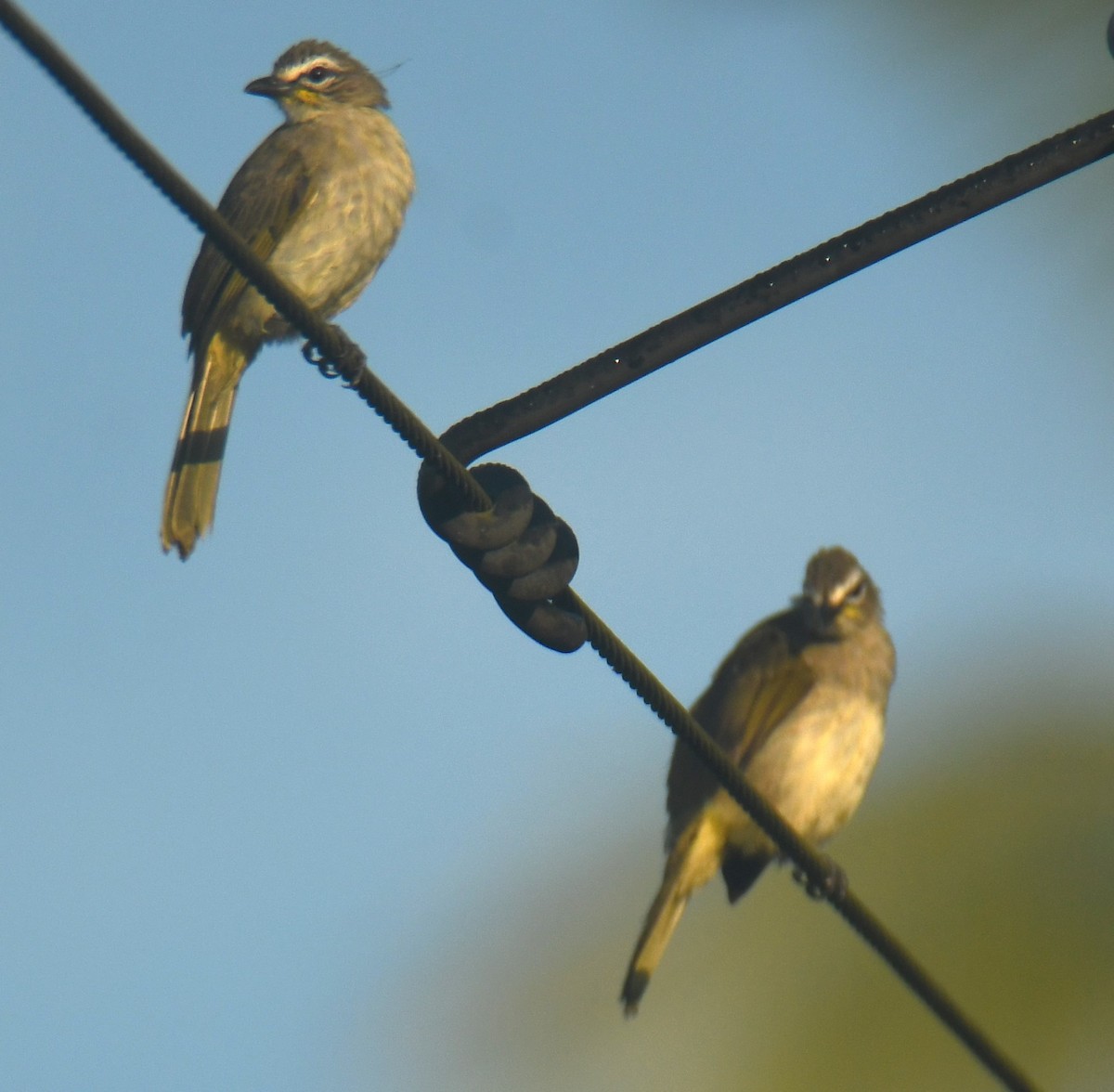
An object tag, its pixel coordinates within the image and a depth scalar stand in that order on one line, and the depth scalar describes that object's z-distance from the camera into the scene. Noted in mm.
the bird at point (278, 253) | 14914
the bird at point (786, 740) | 13492
